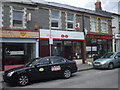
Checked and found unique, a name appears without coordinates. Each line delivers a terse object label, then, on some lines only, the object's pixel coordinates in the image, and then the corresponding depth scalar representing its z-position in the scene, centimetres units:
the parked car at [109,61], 840
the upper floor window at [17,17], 884
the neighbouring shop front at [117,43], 1404
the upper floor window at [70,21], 1104
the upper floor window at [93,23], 1242
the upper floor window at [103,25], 1318
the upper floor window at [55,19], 1025
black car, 524
